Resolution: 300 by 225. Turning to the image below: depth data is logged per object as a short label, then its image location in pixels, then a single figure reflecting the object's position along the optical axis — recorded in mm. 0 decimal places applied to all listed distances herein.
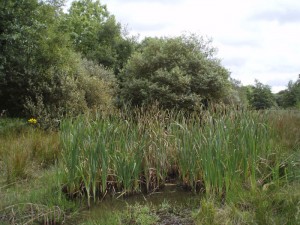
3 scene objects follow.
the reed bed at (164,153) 3402
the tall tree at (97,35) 19625
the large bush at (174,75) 9094
